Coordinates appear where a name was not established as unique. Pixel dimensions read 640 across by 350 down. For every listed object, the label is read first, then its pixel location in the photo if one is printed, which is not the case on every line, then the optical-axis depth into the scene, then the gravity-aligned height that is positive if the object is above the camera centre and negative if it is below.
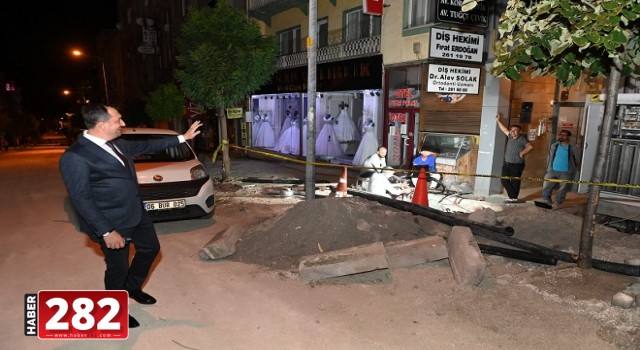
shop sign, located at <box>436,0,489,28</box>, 10.30 +2.39
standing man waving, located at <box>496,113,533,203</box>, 9.36 -1.10
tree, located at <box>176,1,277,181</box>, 11.56 +1.37
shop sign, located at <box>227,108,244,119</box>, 12.76 -0.21
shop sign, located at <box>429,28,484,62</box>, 10.73 +1.65
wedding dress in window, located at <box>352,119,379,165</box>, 14.36 -1.32
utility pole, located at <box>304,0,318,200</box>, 8.95 +0.10
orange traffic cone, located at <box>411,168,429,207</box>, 8.44 -1.69
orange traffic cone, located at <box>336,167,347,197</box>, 9.32 -1.77
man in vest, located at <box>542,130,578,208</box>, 8.66 -1.06
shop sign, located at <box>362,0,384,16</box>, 12.19 +2.96
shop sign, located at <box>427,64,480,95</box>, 10.70 +0.77
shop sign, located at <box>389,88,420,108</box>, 12.62 +0.32
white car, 6.79 -1.33
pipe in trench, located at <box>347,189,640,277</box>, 5.05 -1.81
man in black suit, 3.37 -0.77
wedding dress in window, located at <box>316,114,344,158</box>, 17.22 -1.47
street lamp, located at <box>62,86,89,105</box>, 64.38 +1.59
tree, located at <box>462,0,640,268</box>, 3.45 +0.63
